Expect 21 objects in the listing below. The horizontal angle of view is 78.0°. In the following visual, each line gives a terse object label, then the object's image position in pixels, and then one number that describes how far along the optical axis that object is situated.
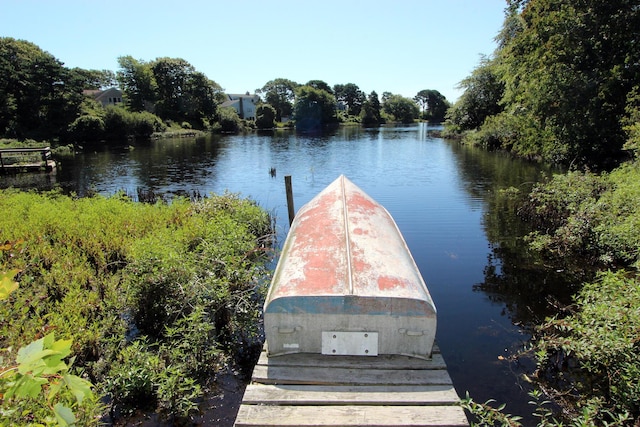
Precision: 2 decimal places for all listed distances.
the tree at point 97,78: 56.20
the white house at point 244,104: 103.06
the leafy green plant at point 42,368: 1.46
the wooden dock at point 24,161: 27.34
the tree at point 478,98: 48.62
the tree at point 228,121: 78.75
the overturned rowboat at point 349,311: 5.09
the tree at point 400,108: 120.00
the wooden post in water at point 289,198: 13.38
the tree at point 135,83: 73.50
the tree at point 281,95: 100.75
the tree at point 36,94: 48.22
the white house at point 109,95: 82.75
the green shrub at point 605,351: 4.94
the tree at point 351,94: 123.38
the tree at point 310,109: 92.94
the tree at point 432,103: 129.62
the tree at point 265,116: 88.25
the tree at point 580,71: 17.88
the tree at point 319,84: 112.70
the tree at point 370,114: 105.00
